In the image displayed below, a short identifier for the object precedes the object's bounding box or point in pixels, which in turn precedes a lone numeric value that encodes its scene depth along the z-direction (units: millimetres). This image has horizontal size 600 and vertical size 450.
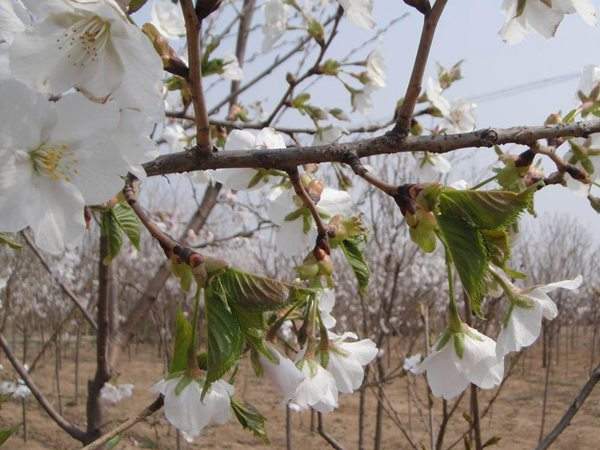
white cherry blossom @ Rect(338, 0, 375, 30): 613
